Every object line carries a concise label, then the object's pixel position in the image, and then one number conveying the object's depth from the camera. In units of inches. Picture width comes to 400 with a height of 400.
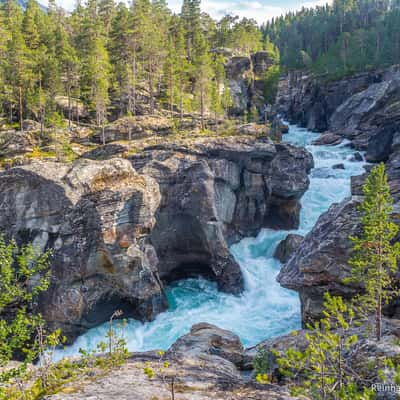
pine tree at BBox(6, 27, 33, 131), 1831.9
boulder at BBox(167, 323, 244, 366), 695.7
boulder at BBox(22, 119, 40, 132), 1822.5
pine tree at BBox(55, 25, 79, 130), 2012.8
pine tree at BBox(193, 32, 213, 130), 2037.4
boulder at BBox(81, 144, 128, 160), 1436.3
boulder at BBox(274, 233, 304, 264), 1435.8
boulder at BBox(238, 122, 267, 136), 1761.8
